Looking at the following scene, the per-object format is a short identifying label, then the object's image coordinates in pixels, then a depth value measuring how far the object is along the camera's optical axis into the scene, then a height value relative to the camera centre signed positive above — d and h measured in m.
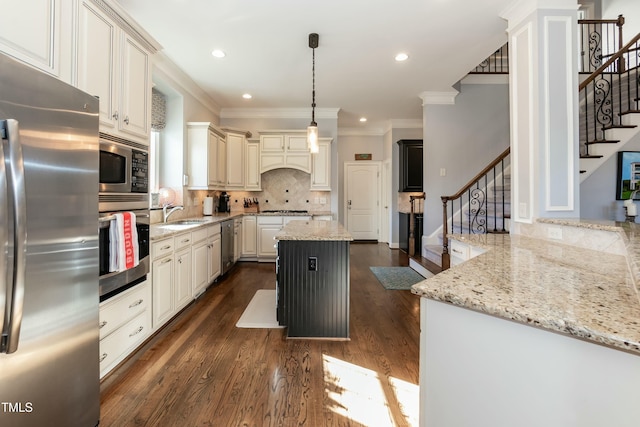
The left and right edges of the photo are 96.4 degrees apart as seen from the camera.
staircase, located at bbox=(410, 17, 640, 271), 3.47 +0.89
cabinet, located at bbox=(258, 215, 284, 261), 5.15 -0.26
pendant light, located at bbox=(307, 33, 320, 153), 2.85 +0.80
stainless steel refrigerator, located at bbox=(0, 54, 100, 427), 0.98 -0.15
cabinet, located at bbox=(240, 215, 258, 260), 5.18 -0.34
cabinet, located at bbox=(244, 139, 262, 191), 5.41 +0.99
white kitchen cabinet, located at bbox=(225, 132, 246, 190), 5.16 +1.02
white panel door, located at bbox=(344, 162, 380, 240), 7.51 +0.38
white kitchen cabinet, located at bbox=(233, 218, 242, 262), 4.81 -0.38
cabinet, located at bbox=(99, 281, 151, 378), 1.80 -0.75
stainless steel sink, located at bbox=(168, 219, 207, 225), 3.67 -0.07
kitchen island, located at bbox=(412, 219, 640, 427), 0.58 -0.31
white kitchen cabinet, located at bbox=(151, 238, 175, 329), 2.41 -0.62
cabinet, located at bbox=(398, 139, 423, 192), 6.09 +1.14
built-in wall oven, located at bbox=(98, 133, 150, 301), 1.79 +0.14
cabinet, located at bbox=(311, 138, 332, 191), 5.41 +0.88
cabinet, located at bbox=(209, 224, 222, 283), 3.71 -0.49
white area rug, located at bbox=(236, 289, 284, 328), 2.74 -1.01
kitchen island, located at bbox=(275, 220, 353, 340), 2.41 -0.58
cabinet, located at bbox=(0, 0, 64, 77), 1.23 +0.86
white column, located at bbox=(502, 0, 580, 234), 2.29 +0.86
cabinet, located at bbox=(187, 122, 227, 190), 4.34 +0.95
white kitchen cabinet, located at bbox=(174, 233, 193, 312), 2.81 -0.56
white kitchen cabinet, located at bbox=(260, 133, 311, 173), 5.35 +1.23
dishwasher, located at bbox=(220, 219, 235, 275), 4.21 -0.43
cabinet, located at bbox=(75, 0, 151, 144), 1.71 +0.98
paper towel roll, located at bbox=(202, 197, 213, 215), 4.61 +0.17
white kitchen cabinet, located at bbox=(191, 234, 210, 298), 3.20 -0.59
